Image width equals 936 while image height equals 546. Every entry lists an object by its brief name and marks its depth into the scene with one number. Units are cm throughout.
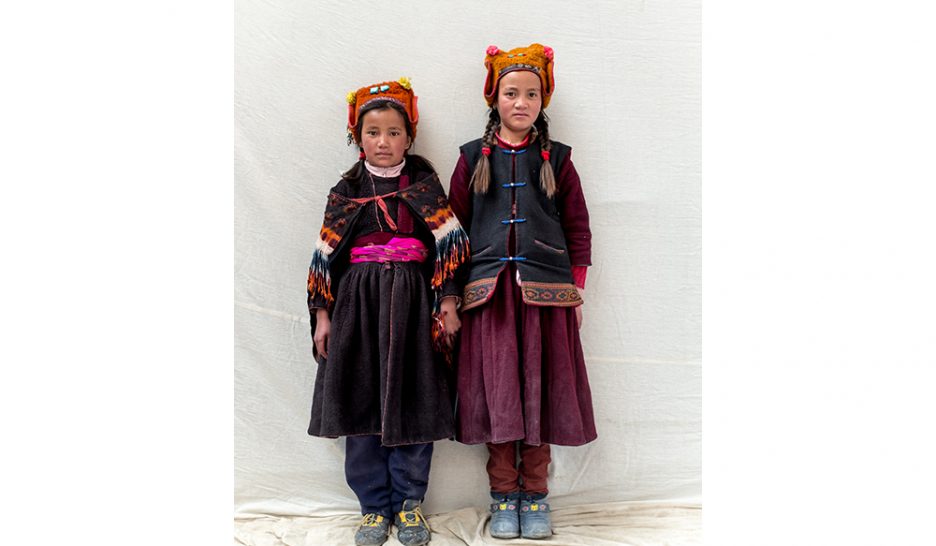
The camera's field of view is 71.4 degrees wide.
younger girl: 231
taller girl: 232
